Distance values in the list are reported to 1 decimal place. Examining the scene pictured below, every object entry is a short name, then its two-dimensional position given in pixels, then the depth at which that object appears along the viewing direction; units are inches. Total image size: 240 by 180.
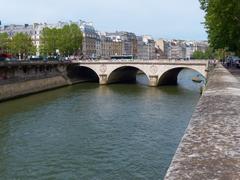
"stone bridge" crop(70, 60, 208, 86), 2605.8
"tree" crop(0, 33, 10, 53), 3765.3
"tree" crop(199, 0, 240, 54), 1417.3
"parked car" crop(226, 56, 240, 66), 2546.5
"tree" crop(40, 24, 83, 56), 3629.7
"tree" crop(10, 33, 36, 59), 3814.0
